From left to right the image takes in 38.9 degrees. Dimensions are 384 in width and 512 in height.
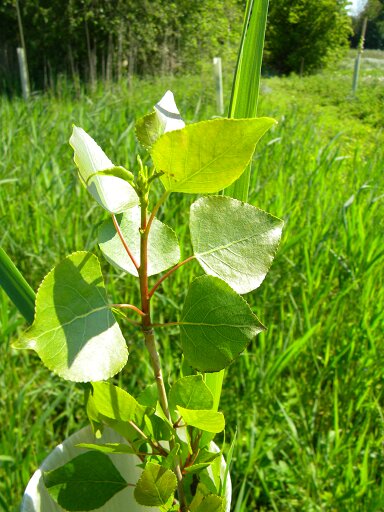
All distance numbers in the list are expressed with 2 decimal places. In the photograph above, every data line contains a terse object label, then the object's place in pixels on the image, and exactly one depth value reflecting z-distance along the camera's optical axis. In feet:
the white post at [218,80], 8.68
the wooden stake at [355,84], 21.47
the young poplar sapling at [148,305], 0.79
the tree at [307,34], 46.66
